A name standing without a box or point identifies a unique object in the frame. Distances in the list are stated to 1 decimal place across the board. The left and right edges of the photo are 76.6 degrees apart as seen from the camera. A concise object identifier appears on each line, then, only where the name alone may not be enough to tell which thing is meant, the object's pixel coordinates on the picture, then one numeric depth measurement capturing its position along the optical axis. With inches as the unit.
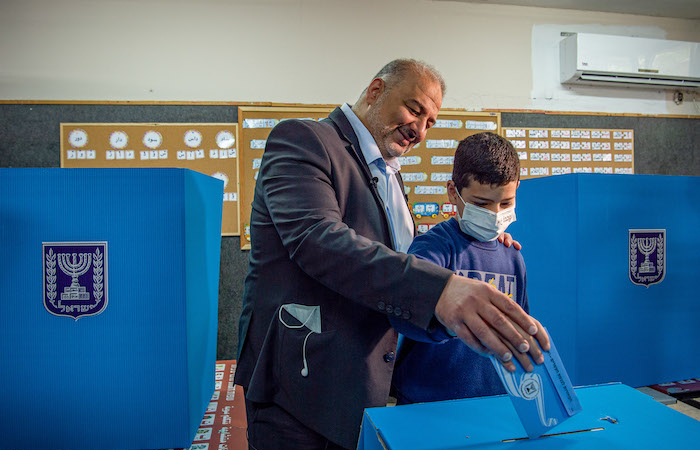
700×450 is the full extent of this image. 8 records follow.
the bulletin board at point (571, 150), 128.4
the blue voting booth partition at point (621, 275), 49.9
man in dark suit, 23.3
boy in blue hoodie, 33.0
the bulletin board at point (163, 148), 108.8
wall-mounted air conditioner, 125.0
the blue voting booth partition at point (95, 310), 39.3
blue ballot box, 18.3
